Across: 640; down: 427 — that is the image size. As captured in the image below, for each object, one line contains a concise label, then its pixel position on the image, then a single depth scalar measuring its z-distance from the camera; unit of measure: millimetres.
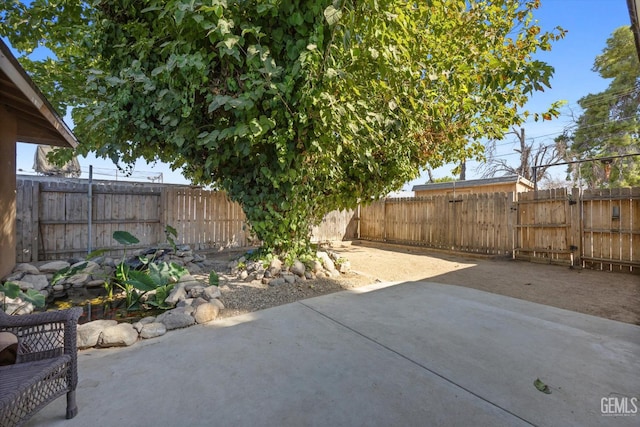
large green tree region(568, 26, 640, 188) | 11797
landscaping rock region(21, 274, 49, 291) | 3710
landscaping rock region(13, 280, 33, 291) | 3477
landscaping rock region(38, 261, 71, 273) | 4422
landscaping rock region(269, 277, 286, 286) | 3901
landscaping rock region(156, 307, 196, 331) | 2639
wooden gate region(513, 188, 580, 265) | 5871
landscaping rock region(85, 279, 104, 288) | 4102
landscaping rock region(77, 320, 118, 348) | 2264
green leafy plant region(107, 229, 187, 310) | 3014
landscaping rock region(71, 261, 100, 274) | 4264
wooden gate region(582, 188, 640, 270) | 5156
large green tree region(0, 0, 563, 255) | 2986
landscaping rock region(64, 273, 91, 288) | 4039
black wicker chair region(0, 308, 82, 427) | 1201
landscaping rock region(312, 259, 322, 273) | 4449
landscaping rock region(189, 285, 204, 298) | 3238
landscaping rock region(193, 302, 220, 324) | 2789
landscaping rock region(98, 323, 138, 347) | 2295
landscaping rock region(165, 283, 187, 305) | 3086
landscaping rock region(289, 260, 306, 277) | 4250
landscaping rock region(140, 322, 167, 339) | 2459
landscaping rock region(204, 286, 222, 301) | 3210
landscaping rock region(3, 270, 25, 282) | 3733
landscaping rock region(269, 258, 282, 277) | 4105
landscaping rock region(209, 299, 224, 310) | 3032
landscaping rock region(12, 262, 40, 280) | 4061
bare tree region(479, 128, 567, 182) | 16641
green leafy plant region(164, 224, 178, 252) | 4232
